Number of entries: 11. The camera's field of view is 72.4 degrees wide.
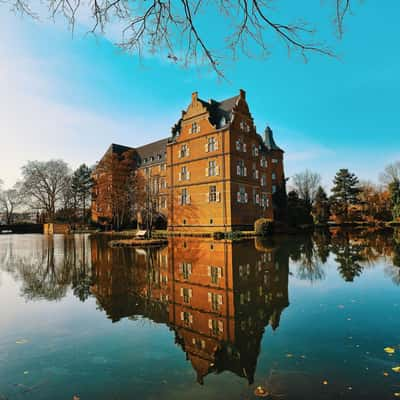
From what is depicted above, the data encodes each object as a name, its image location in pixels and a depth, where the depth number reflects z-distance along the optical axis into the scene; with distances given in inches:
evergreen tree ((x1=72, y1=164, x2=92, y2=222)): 2359.5
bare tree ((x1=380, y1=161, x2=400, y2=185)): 2425.3
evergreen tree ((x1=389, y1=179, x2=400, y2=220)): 2027.6
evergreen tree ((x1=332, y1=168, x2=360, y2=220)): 2486.5
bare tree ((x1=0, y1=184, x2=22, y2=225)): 2519.7
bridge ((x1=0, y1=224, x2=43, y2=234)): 2171.5
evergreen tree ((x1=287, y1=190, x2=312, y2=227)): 1724.9
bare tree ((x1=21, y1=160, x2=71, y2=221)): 1999.3
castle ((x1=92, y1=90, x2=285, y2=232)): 1206.3
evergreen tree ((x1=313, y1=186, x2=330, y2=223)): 2231.8
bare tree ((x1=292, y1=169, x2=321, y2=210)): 2755.9
